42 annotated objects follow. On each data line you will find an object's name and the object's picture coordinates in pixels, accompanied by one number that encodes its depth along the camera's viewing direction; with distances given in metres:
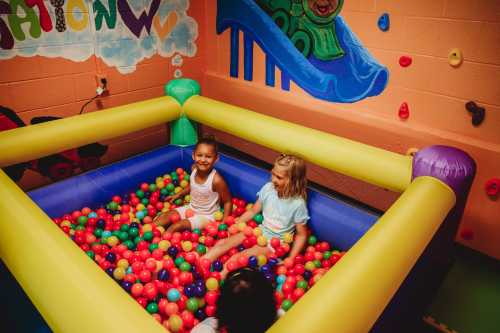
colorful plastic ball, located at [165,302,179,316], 1.82
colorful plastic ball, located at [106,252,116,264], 2.16
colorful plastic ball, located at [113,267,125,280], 2.04
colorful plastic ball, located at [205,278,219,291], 1.96
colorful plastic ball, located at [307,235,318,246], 2.37
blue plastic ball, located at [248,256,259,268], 2.13
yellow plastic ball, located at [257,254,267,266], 2.16
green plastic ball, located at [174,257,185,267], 2.16
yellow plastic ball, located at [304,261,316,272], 2.18
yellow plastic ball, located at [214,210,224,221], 2.54
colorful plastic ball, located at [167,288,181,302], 1.89
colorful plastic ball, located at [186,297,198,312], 1.86
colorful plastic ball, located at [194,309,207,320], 1.86
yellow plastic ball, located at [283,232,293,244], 2.25
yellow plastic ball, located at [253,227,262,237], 2.33
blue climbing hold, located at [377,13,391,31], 2.37
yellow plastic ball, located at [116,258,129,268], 2.13
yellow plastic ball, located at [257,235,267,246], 2.26
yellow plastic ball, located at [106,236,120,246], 2.31
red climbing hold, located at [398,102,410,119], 2.46
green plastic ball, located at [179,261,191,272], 2.11
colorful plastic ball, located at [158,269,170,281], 2.03
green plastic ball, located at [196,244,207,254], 2.27
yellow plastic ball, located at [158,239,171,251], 2.26
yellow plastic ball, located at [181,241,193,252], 2.28
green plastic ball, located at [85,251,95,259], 2.18
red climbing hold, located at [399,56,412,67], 2.36
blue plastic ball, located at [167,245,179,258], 2.21
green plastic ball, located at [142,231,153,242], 2.36
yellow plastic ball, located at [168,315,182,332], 1.71
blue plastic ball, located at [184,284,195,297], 1.91
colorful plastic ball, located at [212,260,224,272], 2.10
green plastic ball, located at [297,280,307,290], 2.05
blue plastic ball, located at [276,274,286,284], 2.08
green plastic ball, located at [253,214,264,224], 2.55
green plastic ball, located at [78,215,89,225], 2.44
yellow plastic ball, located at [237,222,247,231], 2.41
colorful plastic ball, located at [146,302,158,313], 1.87
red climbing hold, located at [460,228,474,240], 2.40
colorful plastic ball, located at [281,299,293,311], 1.90
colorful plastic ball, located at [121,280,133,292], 1.97
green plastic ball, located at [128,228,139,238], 2.37
